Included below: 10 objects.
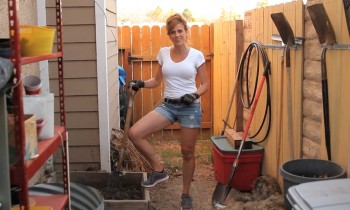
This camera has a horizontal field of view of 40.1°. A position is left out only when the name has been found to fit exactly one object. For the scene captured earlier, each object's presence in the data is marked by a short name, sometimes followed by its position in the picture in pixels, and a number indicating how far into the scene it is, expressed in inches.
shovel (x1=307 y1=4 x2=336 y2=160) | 129.1
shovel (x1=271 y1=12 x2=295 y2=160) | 155.8
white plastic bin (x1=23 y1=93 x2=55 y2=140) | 89.7
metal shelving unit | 74.0
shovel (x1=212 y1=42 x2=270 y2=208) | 180.7
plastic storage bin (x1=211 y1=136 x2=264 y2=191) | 187.4
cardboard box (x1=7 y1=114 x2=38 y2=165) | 76.9
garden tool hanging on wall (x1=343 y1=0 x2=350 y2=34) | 112.5
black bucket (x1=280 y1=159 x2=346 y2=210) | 121.3
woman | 165.0
